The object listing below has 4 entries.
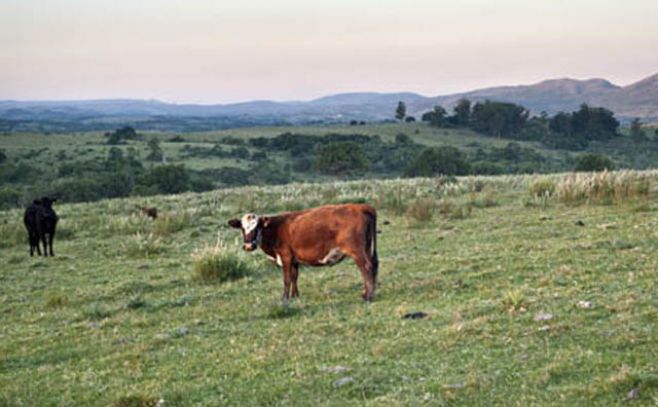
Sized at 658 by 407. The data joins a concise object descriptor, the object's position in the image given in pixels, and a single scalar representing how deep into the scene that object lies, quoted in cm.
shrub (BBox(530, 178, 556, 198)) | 2461
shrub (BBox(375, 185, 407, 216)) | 2453
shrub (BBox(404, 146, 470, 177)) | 6266
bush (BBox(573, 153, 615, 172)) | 5466
